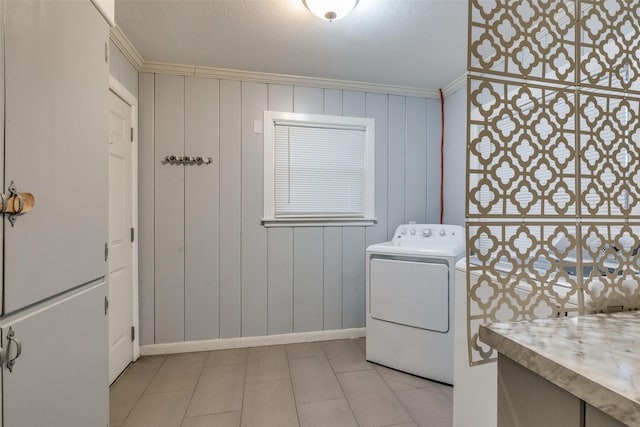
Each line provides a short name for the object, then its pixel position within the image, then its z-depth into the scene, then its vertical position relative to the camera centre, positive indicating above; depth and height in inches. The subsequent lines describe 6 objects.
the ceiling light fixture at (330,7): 67.2 +45.9
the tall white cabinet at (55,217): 32.4 -1.2
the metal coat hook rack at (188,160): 102.3 +16.9
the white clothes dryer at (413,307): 84.3 -28.6
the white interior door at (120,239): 84.7 -8.9
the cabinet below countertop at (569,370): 17.7 -10.3
